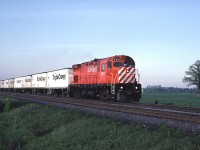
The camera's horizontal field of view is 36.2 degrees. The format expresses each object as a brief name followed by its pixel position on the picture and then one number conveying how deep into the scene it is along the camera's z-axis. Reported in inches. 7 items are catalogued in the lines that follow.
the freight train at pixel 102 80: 975.0
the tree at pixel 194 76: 3590.1
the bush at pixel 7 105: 977.6
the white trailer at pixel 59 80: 1480.1
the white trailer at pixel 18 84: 2551.7
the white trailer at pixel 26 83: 2258.9
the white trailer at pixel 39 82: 1929.5
